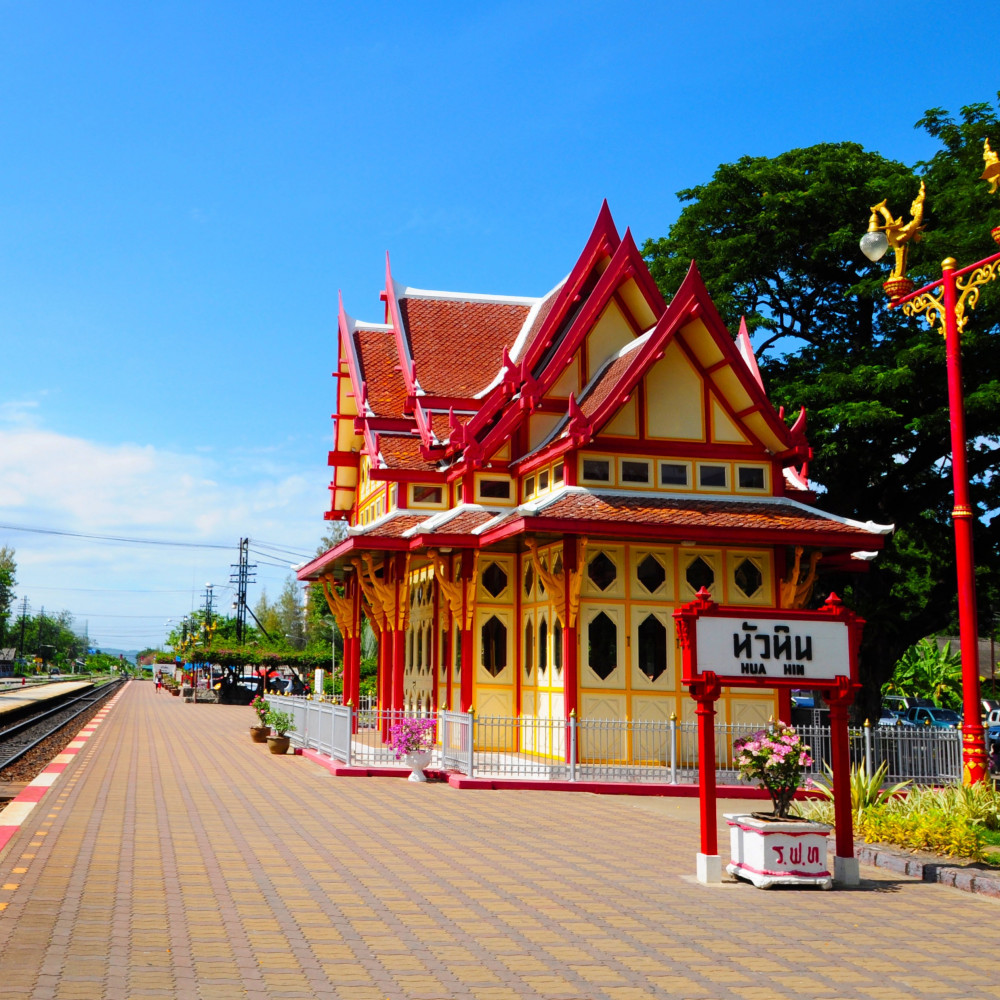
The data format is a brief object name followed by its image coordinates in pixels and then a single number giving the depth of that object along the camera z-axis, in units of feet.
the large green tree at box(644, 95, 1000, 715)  88.17
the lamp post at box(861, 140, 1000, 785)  41.37
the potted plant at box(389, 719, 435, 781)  60.49
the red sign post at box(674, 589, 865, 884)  34.01
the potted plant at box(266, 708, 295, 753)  77.10
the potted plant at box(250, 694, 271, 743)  86.99
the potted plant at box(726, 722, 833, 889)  32.60
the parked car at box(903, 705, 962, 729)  141.88
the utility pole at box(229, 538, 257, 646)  251.41
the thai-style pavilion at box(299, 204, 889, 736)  62.85
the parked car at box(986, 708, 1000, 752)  92.58
